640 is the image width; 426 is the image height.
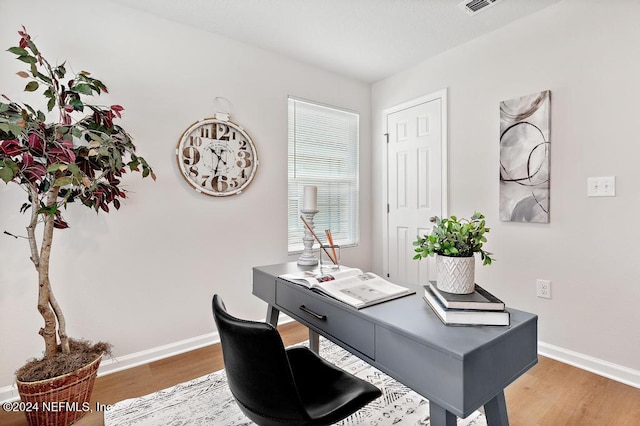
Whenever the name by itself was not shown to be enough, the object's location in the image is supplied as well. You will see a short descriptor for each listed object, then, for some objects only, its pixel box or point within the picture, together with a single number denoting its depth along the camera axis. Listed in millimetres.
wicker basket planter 1491
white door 3043
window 3123
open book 1249
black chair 925
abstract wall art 2311
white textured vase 1142
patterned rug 1660
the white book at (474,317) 1003
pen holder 1775
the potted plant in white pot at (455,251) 1145
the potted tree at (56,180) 1485
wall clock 2473
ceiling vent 2215
